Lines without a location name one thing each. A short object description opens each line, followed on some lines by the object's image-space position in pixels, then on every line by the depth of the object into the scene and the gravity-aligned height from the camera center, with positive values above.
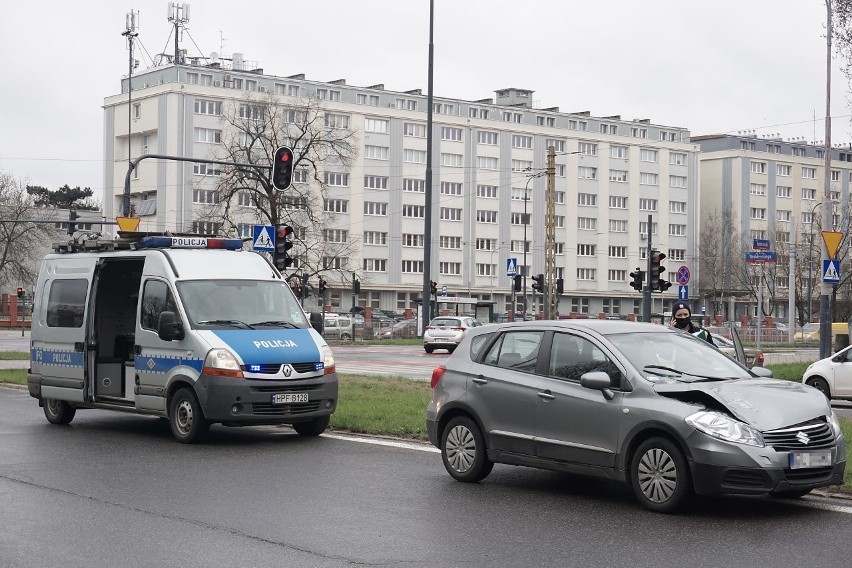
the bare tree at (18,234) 87.81 +3.94
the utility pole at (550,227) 46.51 +2.61
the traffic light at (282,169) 24.27 +2.41
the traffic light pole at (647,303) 33.22 -0.19
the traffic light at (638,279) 34.59 +0.48
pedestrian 15.53 -0.28
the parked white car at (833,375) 24.61 -1.54
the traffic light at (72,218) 46.51 +2.72
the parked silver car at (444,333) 48.73 -1.58
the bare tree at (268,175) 59.59 +5.99
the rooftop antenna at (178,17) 91.44 +20.52
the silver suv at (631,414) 9.34 -0.97
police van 14.78 -0.63
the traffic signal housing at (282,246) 23.52 +0.87
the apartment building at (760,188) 122.44 +11.42
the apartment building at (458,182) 93.69 +9.65
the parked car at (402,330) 72.06 -2.18
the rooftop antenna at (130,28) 72.89 +16.99
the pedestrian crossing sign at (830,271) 28.38 +0.64
